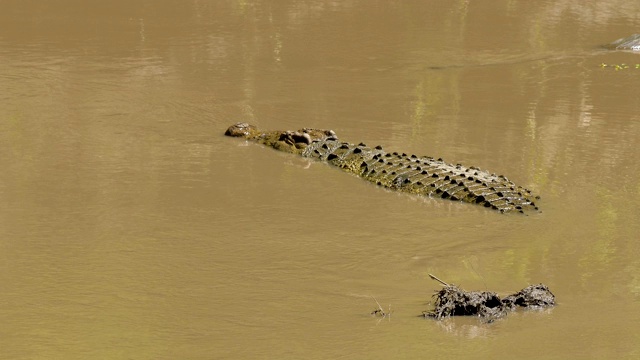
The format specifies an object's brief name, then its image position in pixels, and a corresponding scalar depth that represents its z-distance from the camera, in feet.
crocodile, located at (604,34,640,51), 99.96
